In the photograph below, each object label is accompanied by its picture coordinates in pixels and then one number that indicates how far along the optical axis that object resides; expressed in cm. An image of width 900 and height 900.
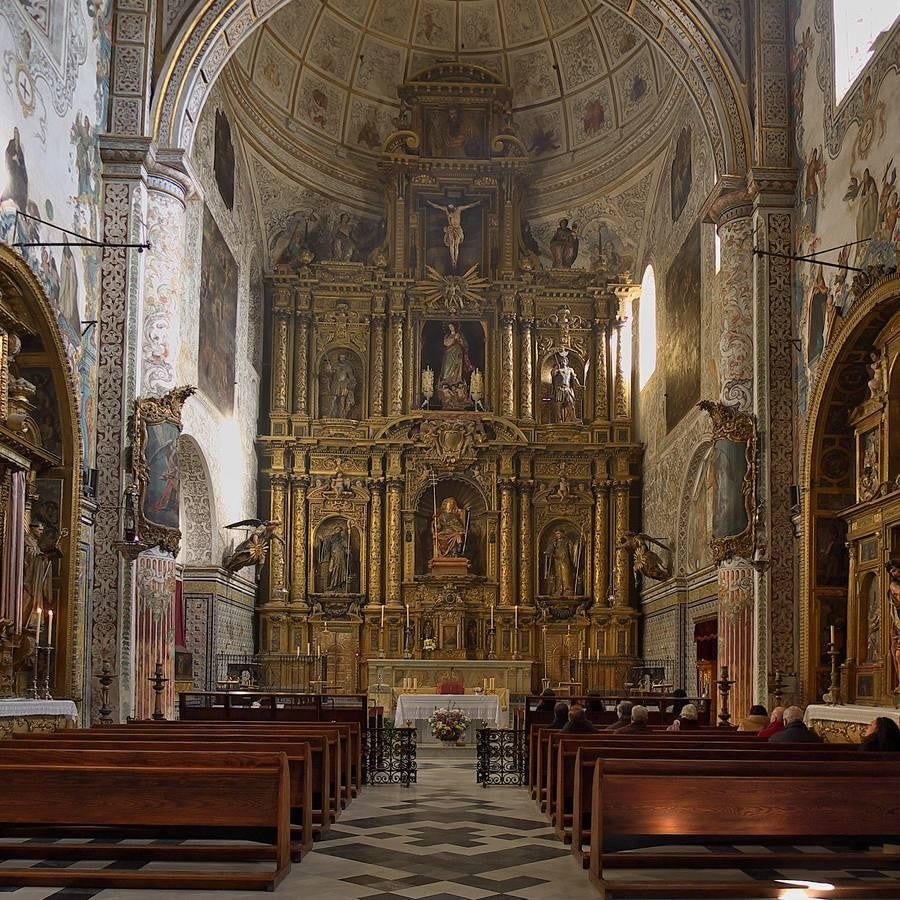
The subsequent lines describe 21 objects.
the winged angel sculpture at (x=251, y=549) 2664
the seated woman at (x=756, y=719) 1550
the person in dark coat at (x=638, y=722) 1330
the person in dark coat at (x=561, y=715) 1516
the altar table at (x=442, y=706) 2277
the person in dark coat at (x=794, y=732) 1200
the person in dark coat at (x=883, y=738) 1092
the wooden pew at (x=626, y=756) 948
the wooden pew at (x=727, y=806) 823
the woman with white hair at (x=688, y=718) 1607
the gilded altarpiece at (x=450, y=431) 2984
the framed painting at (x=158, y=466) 1820
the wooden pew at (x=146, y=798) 838
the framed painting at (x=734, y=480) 1817
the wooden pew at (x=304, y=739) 1103
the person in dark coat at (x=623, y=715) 1440
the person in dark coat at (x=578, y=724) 1358
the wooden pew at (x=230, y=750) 934
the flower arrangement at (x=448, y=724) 1988
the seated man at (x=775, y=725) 1333
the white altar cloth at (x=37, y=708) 1342
